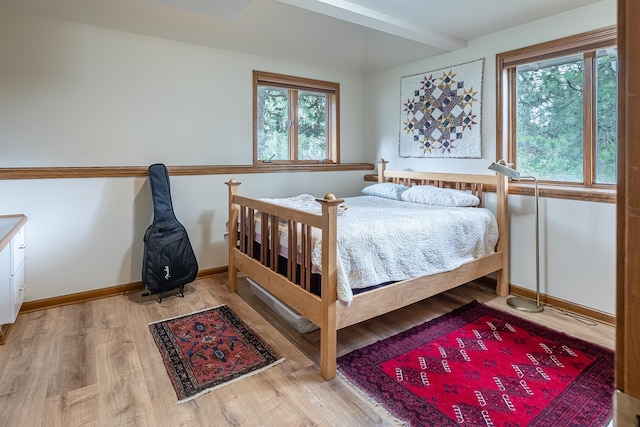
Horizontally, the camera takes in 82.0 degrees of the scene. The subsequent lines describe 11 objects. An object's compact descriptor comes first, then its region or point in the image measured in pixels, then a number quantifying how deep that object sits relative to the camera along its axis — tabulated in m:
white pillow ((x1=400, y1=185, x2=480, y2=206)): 3.09
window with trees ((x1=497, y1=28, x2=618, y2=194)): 2.61
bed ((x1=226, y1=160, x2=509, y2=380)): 1.93
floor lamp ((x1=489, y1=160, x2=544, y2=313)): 2.74
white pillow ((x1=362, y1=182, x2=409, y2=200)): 3.59
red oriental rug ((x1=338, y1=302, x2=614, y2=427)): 1.67
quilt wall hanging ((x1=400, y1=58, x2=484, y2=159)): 3.33
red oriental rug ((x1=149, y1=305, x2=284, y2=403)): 1.91
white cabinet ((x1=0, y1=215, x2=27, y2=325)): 2.19
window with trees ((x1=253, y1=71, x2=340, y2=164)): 3.85
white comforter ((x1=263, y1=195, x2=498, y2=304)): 2.06
